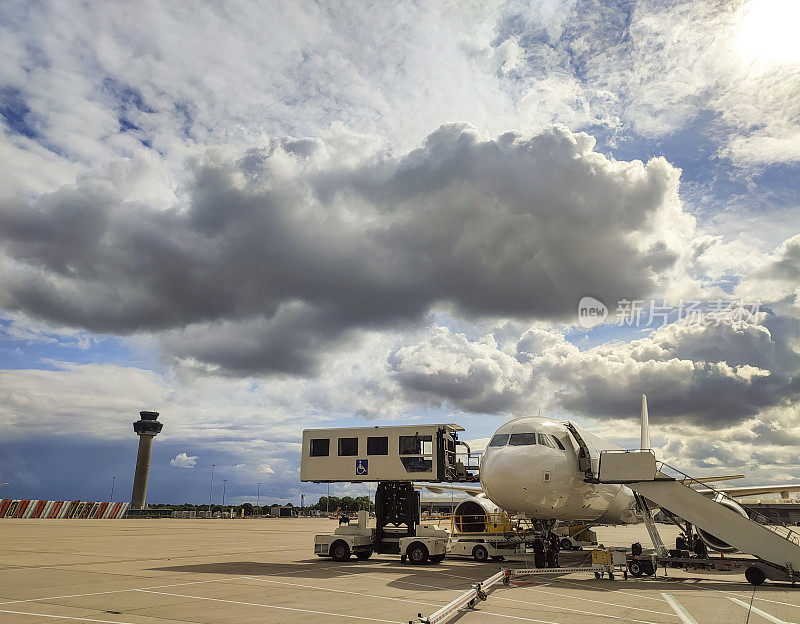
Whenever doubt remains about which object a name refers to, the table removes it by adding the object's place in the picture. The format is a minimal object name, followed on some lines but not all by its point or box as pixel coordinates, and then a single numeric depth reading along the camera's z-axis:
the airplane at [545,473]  19.33
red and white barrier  74.06
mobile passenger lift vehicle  24.00
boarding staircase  18.16
